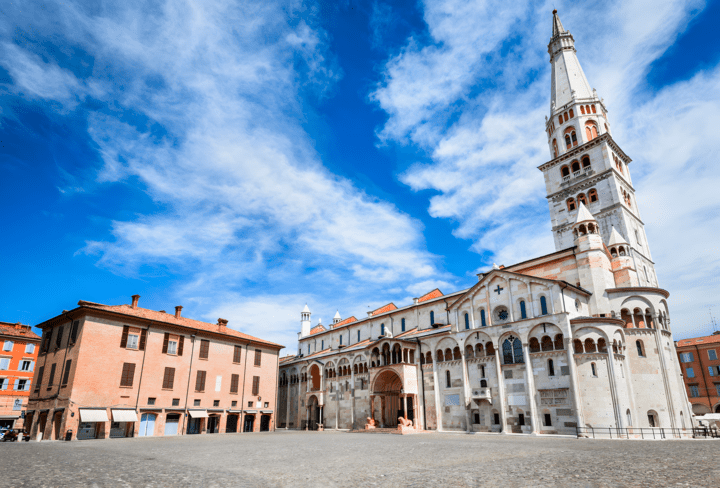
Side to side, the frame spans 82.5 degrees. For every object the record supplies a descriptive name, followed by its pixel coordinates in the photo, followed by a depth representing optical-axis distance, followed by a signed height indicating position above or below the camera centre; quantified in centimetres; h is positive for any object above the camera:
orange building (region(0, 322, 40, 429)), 4869 +278
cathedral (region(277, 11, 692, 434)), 3128 +408
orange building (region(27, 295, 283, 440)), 3316 +134
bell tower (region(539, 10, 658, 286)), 4394 +2479
